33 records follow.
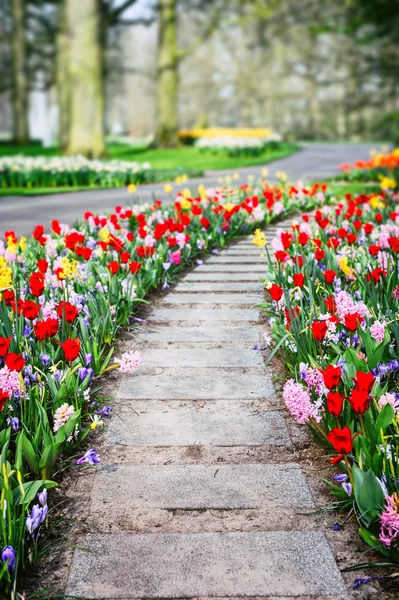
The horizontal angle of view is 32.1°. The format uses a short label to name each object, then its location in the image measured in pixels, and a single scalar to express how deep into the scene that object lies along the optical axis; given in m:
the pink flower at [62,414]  2.49
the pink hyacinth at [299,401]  2.43
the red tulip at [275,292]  3.09
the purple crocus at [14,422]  2.52
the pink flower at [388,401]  2.37
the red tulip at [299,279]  3.11
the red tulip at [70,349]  2.53
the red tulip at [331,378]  2.14
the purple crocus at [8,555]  1.80
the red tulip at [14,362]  2.37
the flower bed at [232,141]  22.39
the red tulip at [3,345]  2.39
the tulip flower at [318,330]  2.57
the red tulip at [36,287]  3.12
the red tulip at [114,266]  3.96
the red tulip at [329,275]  3.35
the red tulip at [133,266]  3.91
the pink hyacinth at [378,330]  3.01
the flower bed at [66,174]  12.26
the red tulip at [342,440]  1.95
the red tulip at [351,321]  2.60
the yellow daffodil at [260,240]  4.11
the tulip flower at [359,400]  2.03
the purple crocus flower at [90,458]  2.39
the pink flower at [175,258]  4.93
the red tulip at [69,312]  2.91
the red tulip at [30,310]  2.83
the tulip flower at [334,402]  2.07
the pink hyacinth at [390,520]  1.92
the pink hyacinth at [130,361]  2.91
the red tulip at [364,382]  2.06
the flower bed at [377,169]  11.33
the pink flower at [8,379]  2.55
